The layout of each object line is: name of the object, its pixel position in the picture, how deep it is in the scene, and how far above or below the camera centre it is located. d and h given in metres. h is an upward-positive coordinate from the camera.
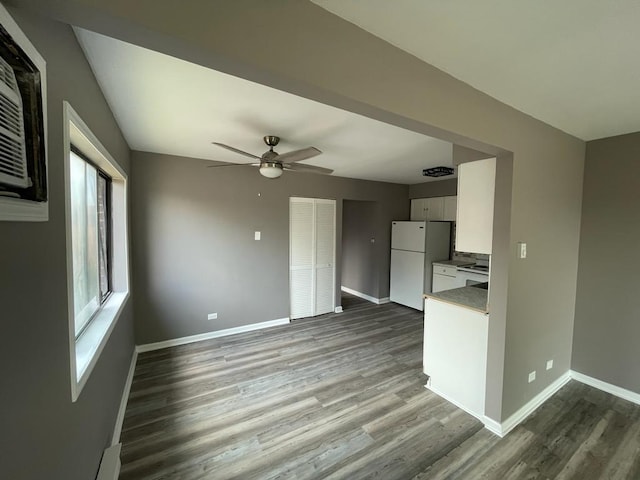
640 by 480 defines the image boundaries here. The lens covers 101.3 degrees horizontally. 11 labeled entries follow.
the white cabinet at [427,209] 4.80 +0.38
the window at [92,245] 1.12 -0.16
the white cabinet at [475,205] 2.04 +0.20
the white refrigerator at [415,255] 4.54 -0.47
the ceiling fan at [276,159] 2.27 +0.62
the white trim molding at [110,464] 1.33 -1.29
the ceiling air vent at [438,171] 3.59 +0.81
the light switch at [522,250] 1.94 -0.15
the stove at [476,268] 3.83 -0.59
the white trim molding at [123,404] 1.87 -1.50
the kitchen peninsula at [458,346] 2.14 -1.03
